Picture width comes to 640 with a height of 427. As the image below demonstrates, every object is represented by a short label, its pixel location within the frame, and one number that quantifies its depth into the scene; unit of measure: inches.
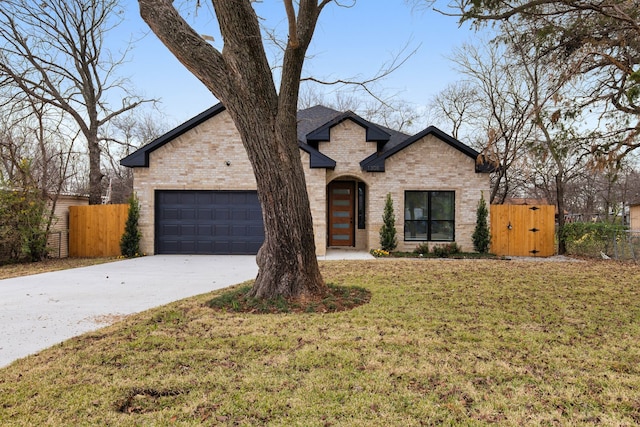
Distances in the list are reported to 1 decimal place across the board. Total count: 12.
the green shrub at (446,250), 518.6
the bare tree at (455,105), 832.3
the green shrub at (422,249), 532.1
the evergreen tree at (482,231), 535.2
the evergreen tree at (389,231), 534.6
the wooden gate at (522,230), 545.0
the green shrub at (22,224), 439.8
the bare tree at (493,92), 661.3
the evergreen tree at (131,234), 511.2
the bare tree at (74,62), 620.4
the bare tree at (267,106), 219.5
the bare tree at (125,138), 1120.8
